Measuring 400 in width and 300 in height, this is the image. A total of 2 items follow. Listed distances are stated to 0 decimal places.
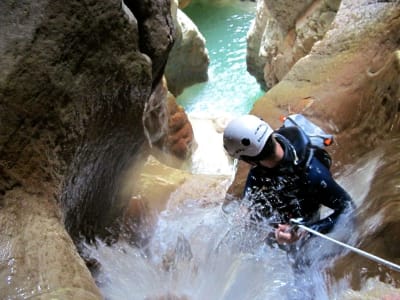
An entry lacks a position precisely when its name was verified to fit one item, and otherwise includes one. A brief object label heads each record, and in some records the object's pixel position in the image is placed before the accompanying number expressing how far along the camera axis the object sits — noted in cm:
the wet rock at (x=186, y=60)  1353
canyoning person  313
